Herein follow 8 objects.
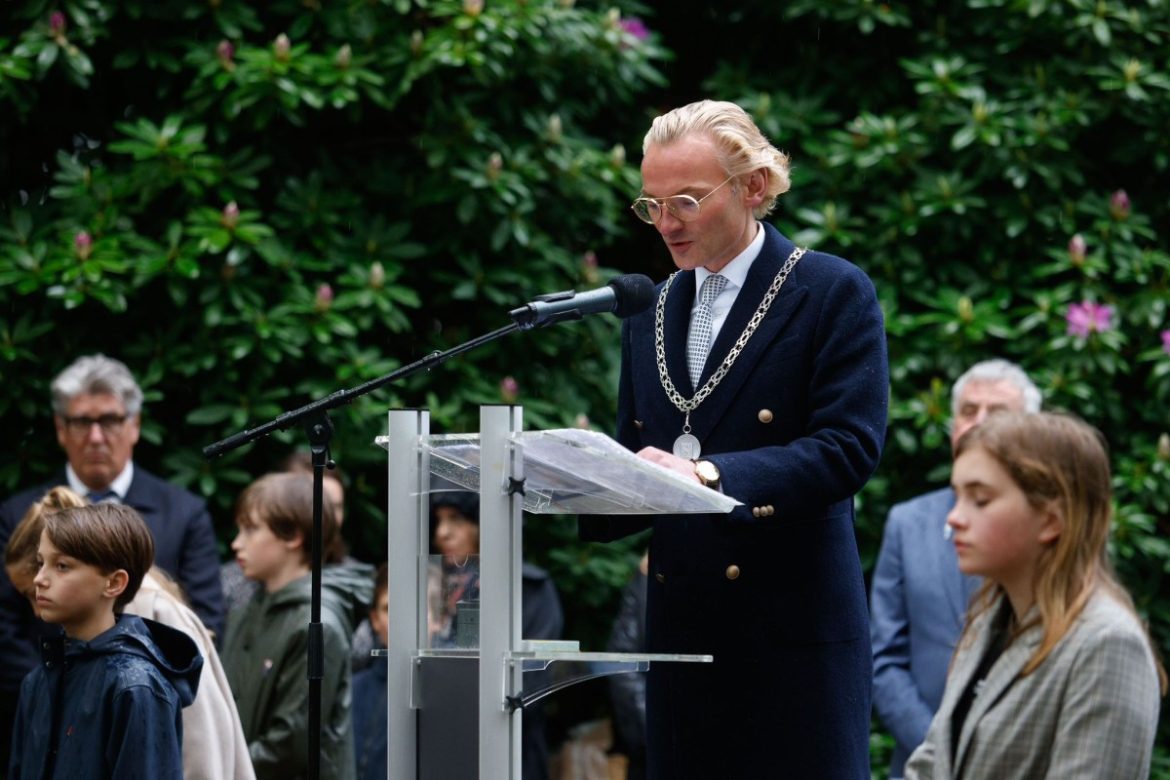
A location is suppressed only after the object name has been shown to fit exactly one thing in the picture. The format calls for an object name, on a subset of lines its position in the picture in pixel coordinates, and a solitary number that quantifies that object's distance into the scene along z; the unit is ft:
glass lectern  21.44
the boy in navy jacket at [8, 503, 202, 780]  27.25
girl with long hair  20.18
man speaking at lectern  24.80
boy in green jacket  36.63
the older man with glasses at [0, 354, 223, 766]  41.98
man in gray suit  39.11
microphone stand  24.06
